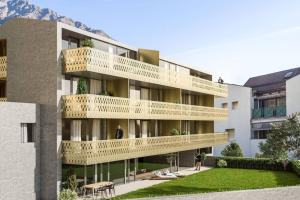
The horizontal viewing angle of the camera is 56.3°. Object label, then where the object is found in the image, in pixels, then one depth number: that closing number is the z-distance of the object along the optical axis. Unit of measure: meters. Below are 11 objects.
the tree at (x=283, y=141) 22.62
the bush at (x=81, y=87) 18.33
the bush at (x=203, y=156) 31.59
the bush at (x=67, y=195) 16.02
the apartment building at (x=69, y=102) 17.55
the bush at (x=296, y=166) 25.93
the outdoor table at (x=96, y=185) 17.83
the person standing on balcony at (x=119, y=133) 20.59
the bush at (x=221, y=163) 30.84
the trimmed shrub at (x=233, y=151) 33.27
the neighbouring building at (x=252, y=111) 39.71
